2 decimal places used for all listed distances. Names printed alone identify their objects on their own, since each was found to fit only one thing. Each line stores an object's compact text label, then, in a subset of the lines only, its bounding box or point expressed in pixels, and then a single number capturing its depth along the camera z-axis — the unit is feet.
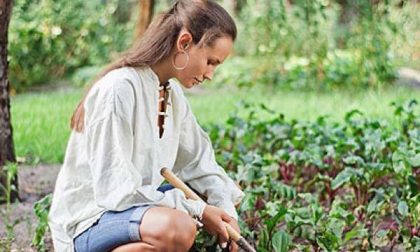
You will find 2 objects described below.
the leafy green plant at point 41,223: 11.94
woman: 9.62
